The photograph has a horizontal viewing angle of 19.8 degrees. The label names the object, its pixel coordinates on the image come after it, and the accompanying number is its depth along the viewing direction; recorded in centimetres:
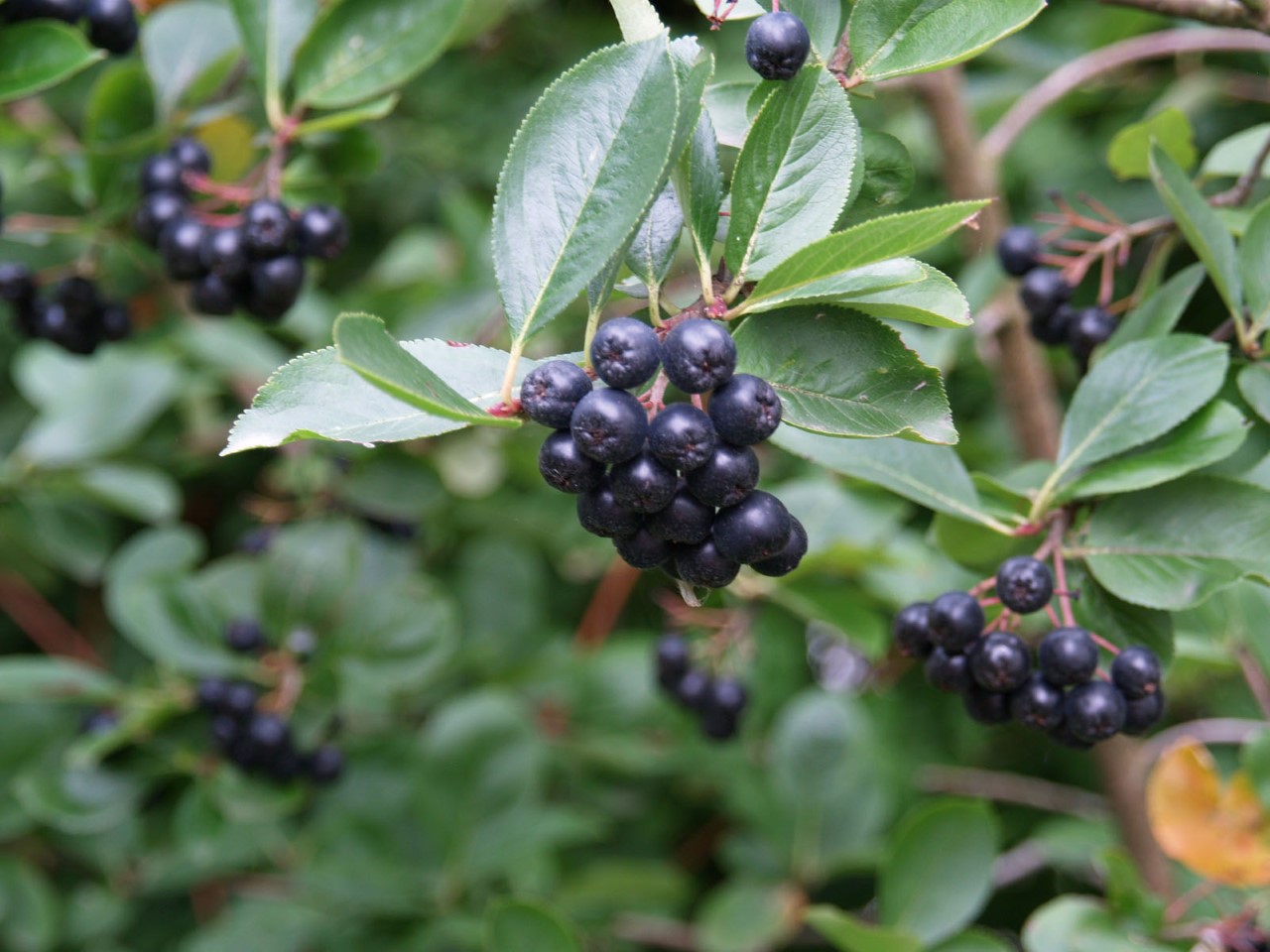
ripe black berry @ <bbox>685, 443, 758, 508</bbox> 54
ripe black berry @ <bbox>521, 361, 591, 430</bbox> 54
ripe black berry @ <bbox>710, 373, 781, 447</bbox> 54
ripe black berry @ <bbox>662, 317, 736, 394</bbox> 54
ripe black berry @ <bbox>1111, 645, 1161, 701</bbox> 60
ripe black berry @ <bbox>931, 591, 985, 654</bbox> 60
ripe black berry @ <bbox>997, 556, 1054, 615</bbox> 60
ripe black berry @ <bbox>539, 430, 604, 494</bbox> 54
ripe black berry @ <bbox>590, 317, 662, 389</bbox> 54
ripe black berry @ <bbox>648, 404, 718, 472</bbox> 54
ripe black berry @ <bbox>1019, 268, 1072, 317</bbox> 67
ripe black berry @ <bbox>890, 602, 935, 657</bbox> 62
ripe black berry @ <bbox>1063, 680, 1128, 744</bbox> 60
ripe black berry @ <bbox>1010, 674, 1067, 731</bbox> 61
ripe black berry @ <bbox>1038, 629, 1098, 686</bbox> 60
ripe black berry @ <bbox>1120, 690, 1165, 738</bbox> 61
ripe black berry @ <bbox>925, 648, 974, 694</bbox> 61
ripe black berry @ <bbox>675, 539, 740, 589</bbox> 55
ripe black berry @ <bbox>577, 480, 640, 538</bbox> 55
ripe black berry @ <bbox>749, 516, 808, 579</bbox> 56
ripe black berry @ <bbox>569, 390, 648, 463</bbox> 54
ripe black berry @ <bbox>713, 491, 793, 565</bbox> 55
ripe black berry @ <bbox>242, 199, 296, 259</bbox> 68
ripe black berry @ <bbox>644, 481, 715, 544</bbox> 55
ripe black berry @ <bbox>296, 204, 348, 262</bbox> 69
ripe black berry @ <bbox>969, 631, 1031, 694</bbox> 60
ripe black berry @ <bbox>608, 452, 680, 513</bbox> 54
